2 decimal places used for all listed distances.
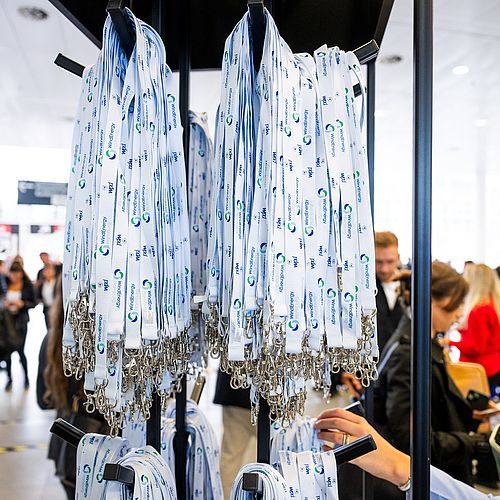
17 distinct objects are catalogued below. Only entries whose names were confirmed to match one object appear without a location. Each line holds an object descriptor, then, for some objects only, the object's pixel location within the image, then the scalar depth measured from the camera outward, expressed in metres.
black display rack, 0.83
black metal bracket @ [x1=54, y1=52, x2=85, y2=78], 0.99
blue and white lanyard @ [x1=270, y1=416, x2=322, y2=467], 1.12
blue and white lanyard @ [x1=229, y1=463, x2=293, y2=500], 0.89
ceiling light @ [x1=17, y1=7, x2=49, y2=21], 3.21
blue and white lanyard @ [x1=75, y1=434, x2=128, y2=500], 0.98
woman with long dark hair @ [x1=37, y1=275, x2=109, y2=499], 2.07
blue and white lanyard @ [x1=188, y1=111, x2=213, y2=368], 1.06
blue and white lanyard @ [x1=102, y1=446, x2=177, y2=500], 0.90
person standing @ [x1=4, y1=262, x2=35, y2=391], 5.11
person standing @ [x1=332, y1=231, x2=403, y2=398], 2.79
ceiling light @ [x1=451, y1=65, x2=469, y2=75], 4.02
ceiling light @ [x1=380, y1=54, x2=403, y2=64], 3.79
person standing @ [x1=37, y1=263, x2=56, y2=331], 5.17
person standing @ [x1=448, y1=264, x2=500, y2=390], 3.54
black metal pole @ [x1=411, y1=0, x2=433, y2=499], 0.83
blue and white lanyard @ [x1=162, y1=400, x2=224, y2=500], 1.15
